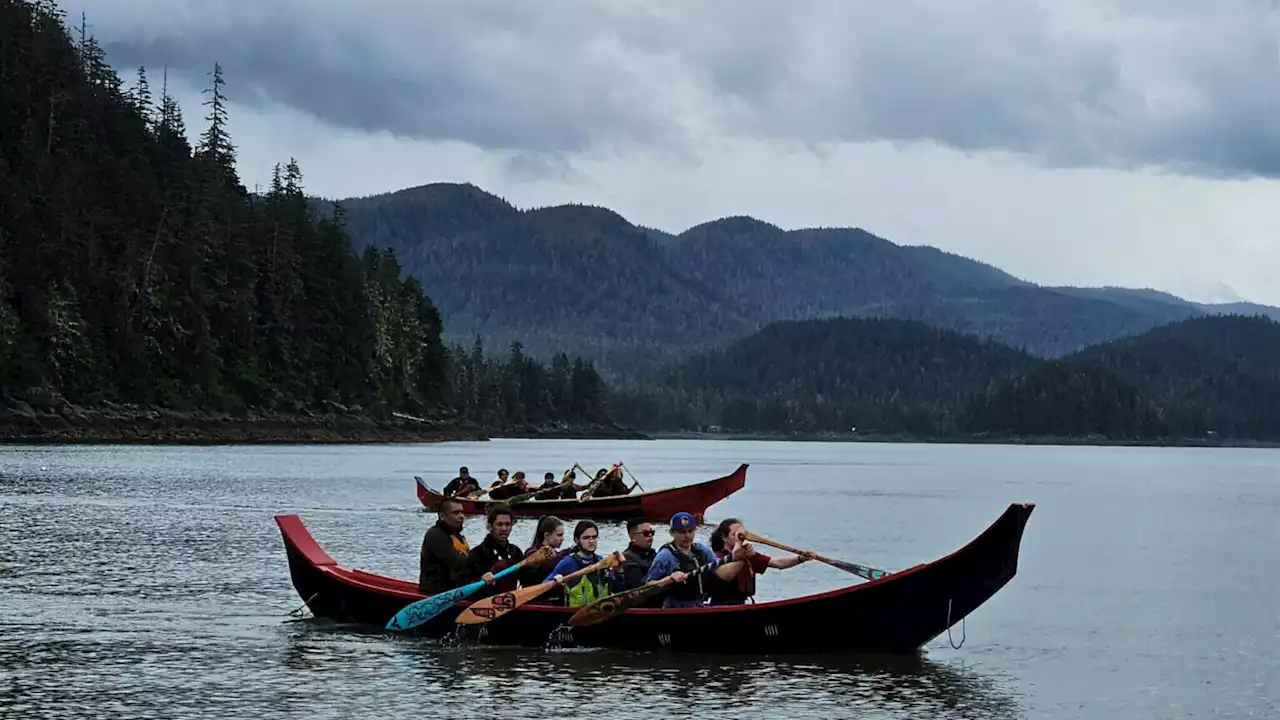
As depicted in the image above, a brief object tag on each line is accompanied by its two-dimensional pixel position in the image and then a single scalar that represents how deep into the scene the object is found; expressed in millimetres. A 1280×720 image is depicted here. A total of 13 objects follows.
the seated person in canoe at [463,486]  59531
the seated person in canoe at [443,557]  26453
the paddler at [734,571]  25000
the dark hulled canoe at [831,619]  23812
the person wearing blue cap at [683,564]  25172
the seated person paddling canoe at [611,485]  59100
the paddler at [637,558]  25516
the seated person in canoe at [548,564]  25844
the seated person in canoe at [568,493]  60653
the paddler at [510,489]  59844
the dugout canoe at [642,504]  57656
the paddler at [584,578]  25297
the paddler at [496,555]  26516
